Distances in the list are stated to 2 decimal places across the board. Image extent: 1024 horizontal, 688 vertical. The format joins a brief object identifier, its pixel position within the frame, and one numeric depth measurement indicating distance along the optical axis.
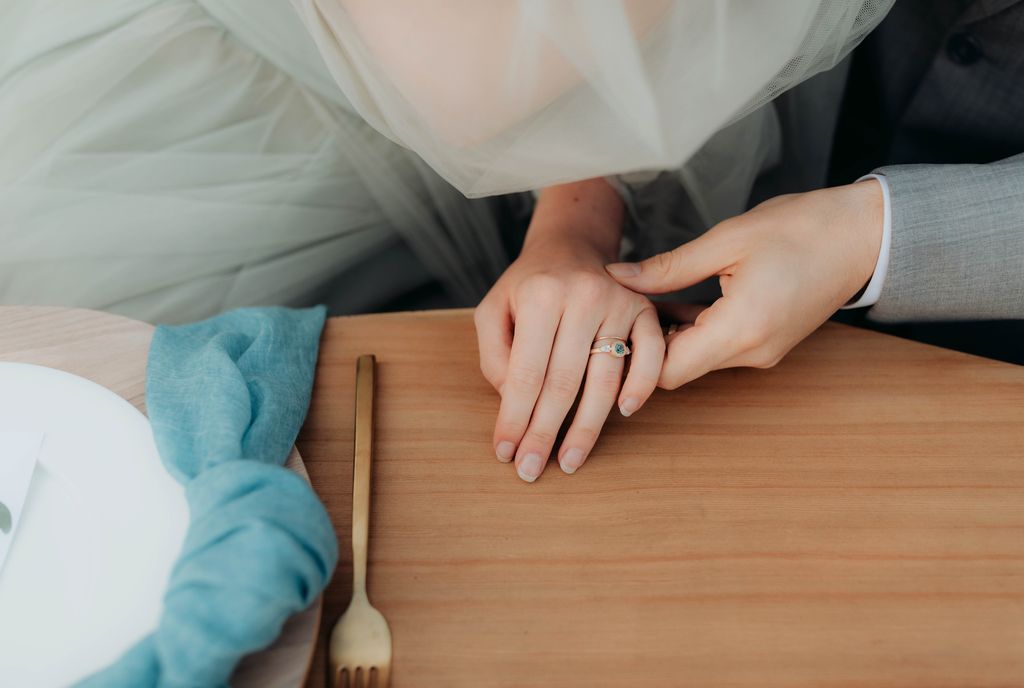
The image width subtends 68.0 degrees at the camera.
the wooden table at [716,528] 0.39
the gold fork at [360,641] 0.38
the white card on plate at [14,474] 0.39
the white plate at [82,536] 0.35
